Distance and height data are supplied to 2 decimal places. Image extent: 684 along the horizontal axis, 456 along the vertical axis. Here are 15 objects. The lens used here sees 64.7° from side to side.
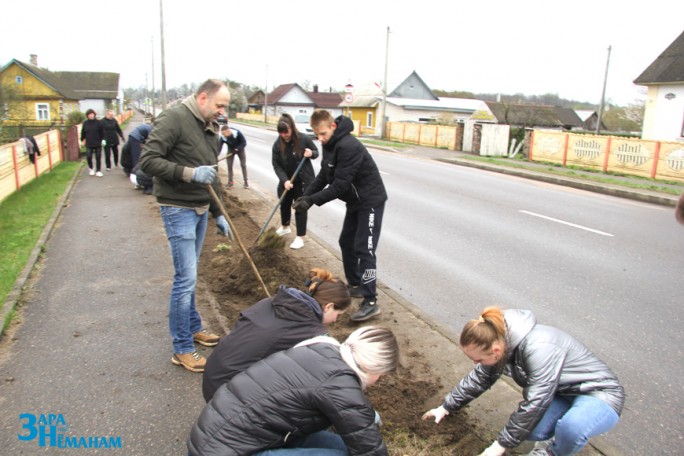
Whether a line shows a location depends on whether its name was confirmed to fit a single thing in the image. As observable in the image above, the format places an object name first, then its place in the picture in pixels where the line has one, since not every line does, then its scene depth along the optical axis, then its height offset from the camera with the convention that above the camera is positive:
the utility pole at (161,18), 29.19 +5.48
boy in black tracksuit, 4.74 -0.54
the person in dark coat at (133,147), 11.27 -0.59
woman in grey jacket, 2.77 -1.27
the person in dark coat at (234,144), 11.78 -0.45
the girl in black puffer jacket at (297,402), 2.25 -1.14
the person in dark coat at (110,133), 14.37 -0.39
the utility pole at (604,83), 38.69 +3.98
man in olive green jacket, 3.51 -0.35
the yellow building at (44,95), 53.00 +2.41
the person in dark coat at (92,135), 13.70 -0.44
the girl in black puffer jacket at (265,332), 2.65 -1.02
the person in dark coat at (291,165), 7.39 -0.55
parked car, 53.34 +0.83
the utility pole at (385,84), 34.41 +2.89
